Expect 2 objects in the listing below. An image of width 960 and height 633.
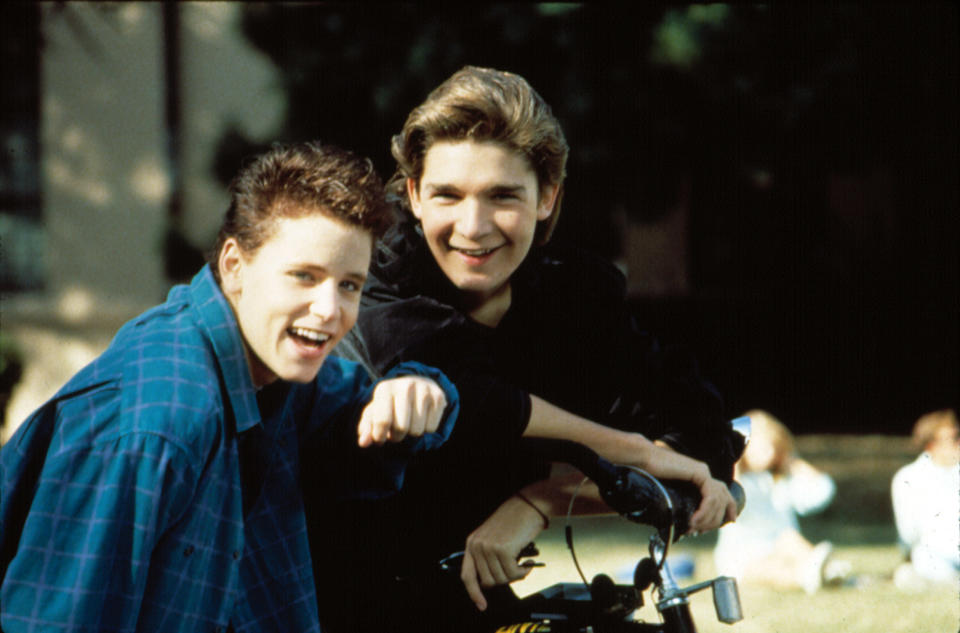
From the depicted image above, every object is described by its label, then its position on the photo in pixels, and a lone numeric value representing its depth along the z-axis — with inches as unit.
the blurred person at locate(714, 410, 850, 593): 518.9
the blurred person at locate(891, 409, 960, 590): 462.3
